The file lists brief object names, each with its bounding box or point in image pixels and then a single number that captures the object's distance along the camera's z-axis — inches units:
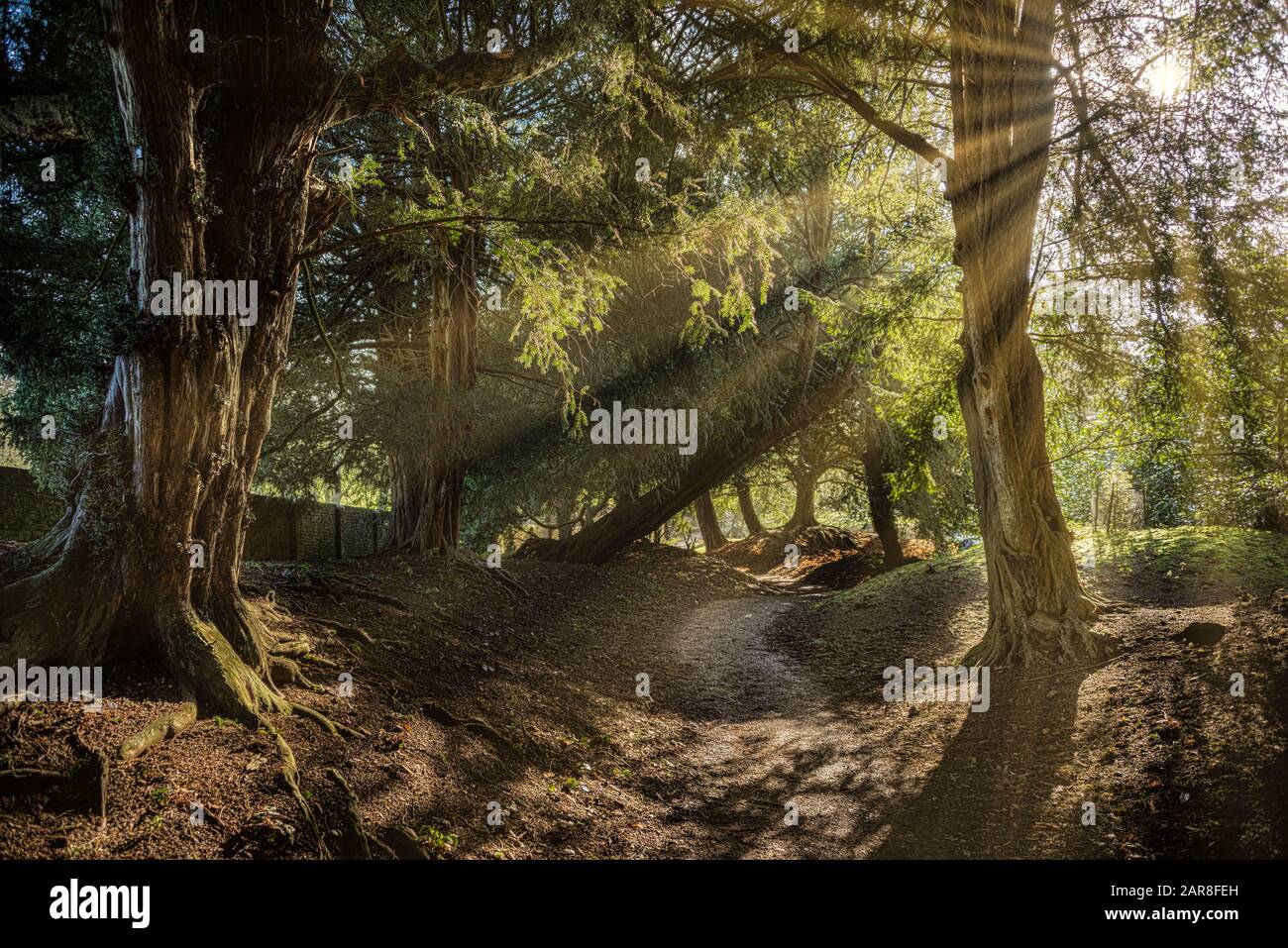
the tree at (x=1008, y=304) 283.3
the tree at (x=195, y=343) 167.3
